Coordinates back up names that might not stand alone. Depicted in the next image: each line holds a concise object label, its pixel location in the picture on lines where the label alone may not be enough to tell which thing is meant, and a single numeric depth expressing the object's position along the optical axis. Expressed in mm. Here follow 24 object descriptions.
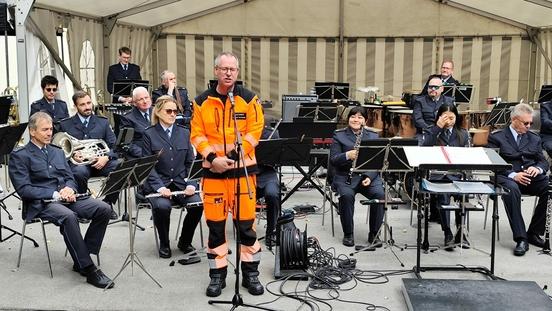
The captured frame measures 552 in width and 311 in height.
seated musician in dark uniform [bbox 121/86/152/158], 6625
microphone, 3973
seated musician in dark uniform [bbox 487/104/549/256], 5793
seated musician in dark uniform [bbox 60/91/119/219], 6512
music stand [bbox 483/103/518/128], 9406
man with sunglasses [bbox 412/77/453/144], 8102
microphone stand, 4008
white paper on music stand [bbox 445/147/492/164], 4784
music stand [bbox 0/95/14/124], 7949
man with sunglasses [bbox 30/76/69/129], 7402
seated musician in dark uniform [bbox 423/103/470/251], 5927
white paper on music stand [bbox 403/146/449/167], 4781
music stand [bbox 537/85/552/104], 9809
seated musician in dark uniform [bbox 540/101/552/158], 7611
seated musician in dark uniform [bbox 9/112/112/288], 4762
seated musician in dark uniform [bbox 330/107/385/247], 5906
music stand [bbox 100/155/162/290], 4504
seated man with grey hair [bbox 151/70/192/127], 8281
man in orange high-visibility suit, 4320
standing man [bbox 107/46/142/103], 10090
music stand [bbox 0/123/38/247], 5564
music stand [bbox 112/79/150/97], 9438
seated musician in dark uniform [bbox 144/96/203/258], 5414
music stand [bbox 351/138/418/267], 5391
